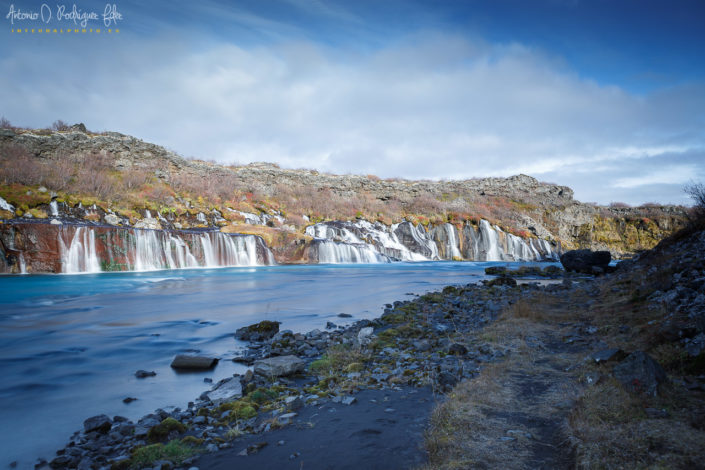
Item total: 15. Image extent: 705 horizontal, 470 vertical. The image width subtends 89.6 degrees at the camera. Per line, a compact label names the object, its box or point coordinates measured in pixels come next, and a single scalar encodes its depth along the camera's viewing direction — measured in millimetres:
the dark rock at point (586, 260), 24375
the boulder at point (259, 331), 8711
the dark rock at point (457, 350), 6238
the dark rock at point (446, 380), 4809
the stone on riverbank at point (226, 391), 4985
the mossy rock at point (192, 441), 3720
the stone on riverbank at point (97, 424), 4191
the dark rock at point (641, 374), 3689
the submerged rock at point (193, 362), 6660
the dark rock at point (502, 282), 17141
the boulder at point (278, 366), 5723
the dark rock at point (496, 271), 24825
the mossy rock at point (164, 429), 3936
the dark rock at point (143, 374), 6271
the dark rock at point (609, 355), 4785
